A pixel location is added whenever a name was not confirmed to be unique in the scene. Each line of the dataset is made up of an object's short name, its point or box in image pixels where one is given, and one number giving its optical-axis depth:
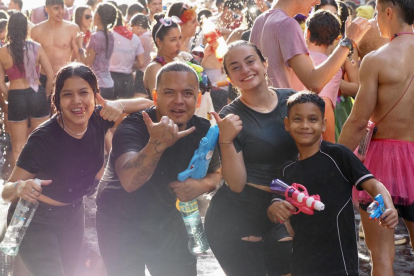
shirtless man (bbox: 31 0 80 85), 10.39
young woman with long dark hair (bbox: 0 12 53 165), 8.65
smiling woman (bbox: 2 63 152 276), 4.16
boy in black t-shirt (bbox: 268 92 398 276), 3.80
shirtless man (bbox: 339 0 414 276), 4.45
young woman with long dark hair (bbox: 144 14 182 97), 6.38
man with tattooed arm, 3.94
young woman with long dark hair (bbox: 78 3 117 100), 9.73
